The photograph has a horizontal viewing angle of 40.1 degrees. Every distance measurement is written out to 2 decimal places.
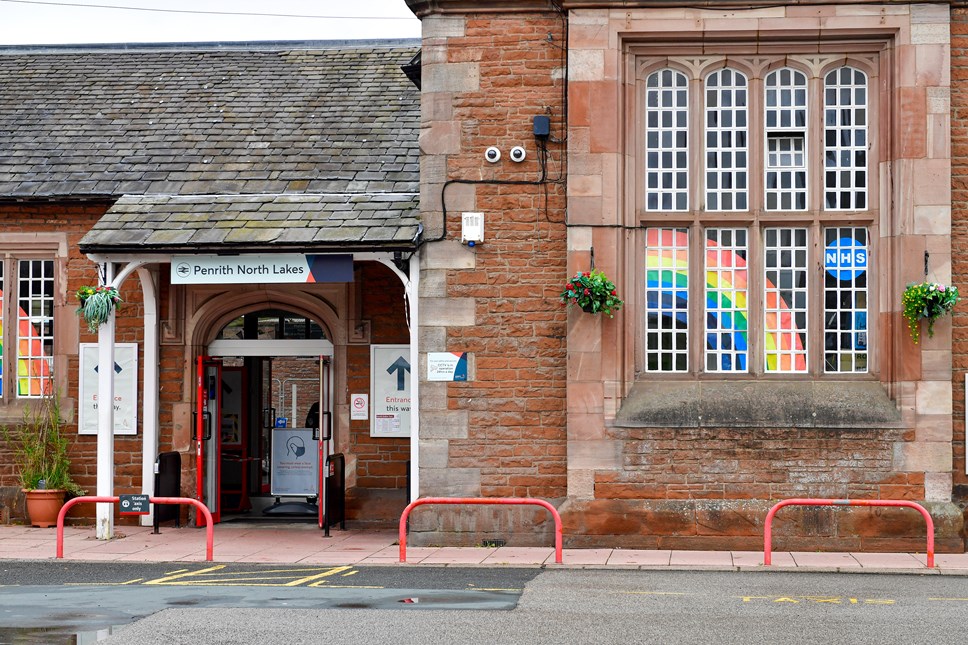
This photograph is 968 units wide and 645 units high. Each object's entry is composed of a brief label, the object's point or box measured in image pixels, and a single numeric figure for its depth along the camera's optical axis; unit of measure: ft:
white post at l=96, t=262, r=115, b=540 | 49.75
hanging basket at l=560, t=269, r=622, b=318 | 45.96
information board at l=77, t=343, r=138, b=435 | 56.90
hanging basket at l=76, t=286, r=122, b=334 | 49.47
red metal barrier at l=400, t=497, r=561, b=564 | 41.70
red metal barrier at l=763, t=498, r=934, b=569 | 40.47
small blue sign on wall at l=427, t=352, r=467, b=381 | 47.88
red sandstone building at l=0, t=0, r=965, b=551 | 46.14
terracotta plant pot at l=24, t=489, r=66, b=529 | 55.31
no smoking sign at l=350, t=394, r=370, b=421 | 55.88
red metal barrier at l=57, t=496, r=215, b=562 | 42.68
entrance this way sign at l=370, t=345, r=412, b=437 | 55.36
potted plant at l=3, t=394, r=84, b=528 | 55.42
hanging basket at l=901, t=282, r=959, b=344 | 45.09
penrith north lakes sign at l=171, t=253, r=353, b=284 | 48.78
